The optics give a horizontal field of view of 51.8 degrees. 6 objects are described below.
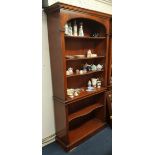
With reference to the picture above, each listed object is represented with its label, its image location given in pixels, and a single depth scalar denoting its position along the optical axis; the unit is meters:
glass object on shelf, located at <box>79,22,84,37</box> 2.47
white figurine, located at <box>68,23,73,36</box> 2.29
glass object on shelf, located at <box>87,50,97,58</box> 2.68
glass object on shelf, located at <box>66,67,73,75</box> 2.37
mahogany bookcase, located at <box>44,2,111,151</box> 2.07
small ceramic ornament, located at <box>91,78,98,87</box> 2.86
